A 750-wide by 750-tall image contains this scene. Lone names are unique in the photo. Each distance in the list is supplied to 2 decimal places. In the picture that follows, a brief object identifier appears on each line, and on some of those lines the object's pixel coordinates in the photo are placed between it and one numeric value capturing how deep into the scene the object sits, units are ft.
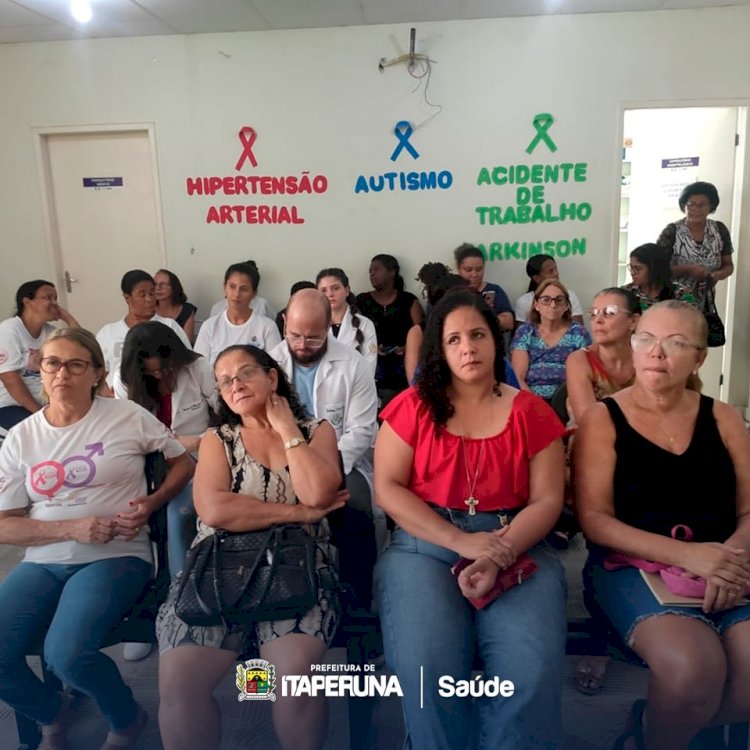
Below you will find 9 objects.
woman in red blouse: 4.46
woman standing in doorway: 14.05
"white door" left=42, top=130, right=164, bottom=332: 16.17
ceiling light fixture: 13.09
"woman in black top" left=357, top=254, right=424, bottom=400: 14.28
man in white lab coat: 7.89
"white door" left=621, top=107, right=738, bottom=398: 15.44
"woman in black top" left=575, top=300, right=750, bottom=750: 4.62
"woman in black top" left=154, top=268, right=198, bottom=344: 15.28
